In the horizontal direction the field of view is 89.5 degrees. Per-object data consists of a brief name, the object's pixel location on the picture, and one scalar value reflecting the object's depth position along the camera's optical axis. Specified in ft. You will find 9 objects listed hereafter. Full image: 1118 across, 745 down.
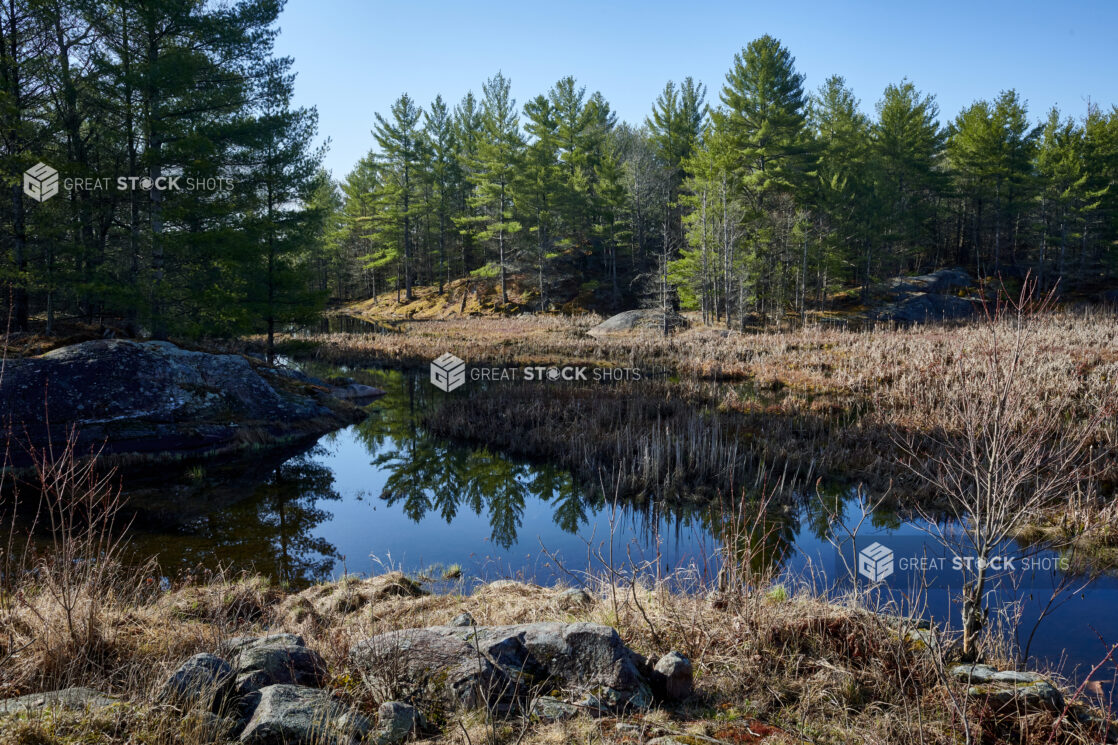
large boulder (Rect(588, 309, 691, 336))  99.50
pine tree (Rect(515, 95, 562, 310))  129.29
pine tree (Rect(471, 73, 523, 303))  129.70
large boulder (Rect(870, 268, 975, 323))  107.24
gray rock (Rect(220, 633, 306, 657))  11.06
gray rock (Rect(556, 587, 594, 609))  14.93
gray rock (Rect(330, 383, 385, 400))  53.66
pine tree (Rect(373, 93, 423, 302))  143.95
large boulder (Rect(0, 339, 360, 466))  32.27
